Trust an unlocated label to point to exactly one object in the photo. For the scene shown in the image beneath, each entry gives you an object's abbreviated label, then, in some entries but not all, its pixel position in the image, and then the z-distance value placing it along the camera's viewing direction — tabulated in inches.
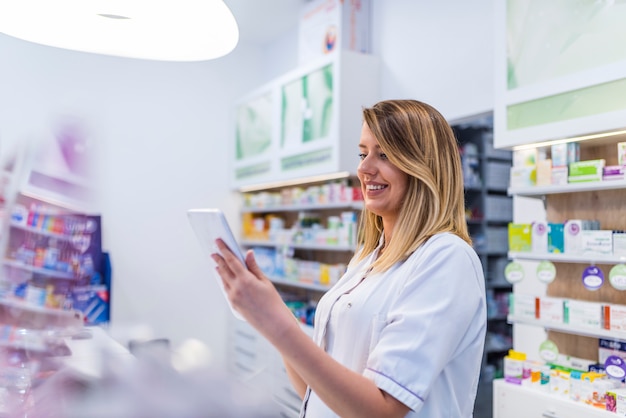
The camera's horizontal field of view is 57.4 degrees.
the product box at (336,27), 195.8
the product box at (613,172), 103.5
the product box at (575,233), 109.7
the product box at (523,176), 119.0
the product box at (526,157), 119.9
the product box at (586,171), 107.0
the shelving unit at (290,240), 190.2
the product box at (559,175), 112.6
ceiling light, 36.9
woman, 39.9
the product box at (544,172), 115.5
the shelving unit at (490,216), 213.5
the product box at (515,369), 117.8
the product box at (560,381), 108.4
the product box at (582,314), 105.3
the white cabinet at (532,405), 102.4
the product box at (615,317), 101.3
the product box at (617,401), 96.9
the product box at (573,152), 113.3
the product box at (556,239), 113.1
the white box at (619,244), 102.0
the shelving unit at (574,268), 106.0
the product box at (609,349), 107.1
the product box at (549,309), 112.0
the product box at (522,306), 117.3
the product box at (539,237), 115.3
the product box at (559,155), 113.3
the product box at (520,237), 118.6
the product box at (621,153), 103.2
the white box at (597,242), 104.3
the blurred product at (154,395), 38.3
